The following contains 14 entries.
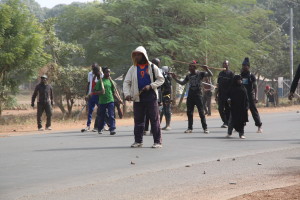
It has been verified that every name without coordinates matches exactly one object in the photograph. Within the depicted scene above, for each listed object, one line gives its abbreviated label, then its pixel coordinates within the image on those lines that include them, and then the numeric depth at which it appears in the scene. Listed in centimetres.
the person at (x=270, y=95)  3822
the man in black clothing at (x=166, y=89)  1515
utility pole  4014
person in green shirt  1509
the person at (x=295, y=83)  1052
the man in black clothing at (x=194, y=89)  1474
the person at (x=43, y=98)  1819
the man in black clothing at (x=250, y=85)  1484
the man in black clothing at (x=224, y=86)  1545
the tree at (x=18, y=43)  2312
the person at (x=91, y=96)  1594
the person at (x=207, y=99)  2667
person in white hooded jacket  1160
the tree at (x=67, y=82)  2669
